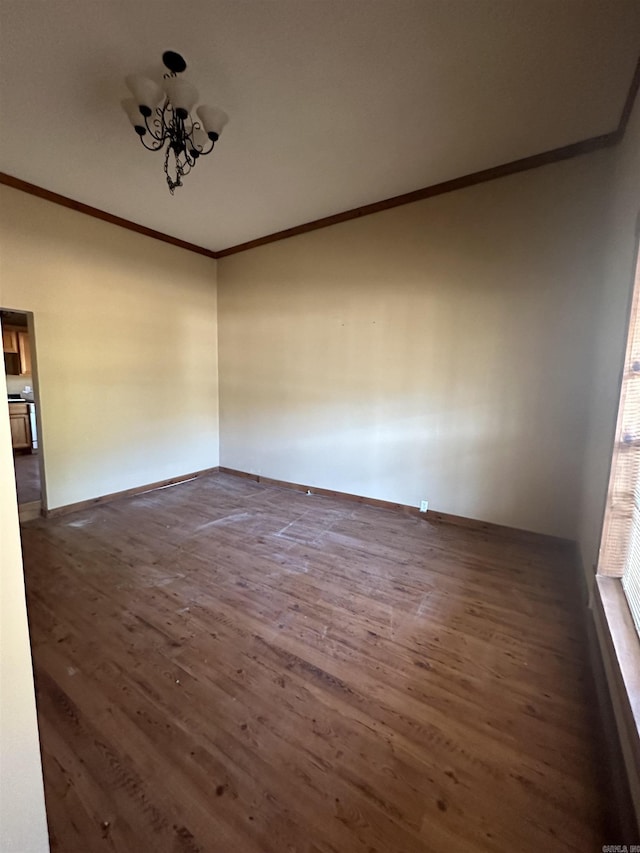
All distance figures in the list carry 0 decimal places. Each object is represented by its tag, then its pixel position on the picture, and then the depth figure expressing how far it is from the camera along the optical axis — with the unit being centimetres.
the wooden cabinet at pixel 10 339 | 592
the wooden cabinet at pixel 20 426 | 548
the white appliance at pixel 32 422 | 569
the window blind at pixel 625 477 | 168
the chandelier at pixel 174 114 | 187
